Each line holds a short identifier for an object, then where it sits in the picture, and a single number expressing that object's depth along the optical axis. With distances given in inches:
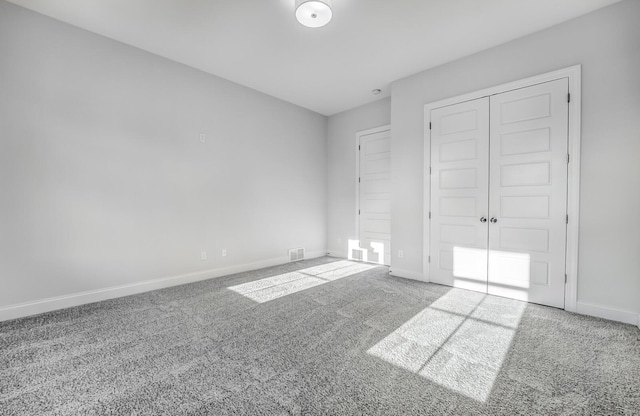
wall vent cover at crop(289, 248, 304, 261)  201.0
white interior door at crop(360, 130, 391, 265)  191.5
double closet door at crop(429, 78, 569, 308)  112.6
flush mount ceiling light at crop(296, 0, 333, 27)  93.2
